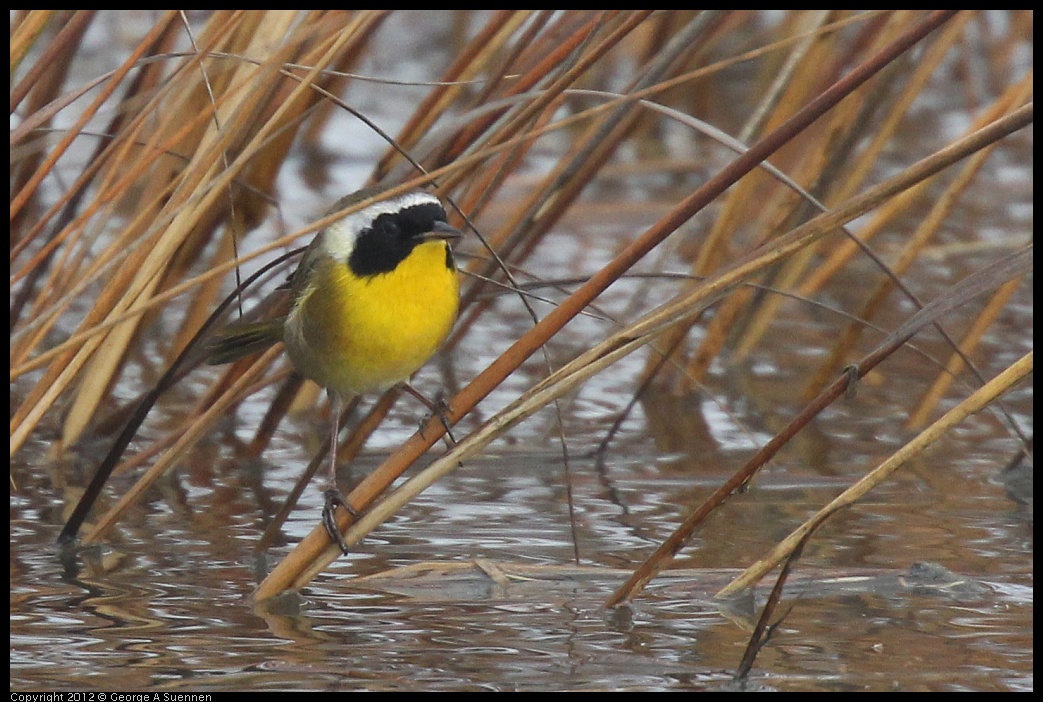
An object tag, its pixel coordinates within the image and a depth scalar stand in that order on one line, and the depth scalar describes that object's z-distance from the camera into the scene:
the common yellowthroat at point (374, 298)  6.97
